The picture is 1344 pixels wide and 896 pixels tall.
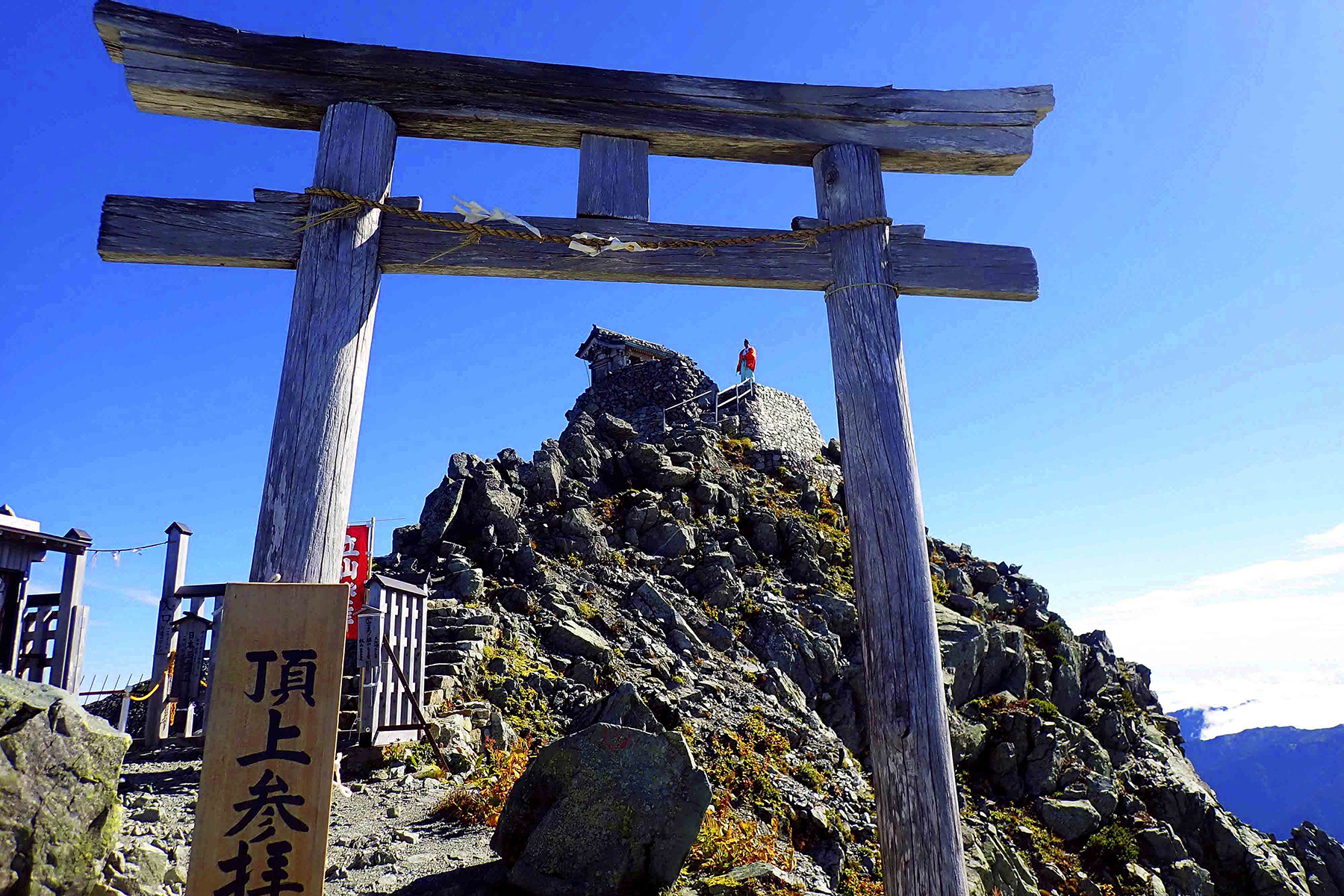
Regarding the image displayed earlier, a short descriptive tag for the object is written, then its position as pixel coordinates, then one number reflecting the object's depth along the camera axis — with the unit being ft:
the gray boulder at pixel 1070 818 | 48.91
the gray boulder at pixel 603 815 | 14.52
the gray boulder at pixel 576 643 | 42.39
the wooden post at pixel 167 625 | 29.35
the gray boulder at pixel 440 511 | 49.32
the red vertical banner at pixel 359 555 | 38.34
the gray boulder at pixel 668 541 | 59.78
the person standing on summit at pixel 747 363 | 94.81
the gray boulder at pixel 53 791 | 9.88
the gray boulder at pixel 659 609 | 50.78
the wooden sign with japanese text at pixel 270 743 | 8.92
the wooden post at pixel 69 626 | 29.89
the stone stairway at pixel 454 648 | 33.17
